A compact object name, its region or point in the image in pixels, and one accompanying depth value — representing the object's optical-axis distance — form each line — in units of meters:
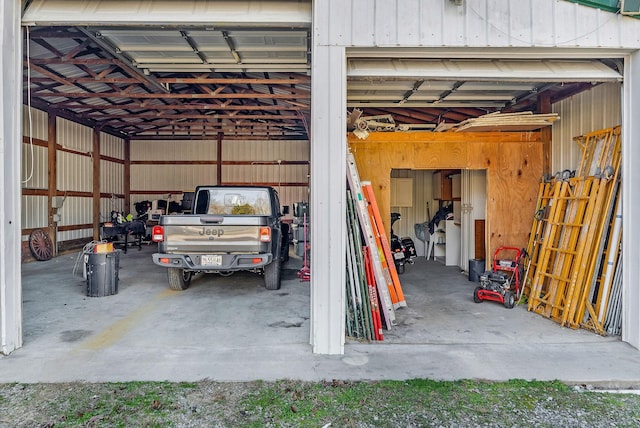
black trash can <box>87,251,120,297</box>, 5.34
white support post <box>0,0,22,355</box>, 3.22
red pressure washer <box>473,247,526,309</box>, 4.89
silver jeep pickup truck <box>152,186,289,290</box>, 4.89
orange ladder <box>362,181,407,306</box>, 4.58
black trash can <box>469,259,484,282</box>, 6.32
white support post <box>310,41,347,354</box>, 3.25
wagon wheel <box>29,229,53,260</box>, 8.62
